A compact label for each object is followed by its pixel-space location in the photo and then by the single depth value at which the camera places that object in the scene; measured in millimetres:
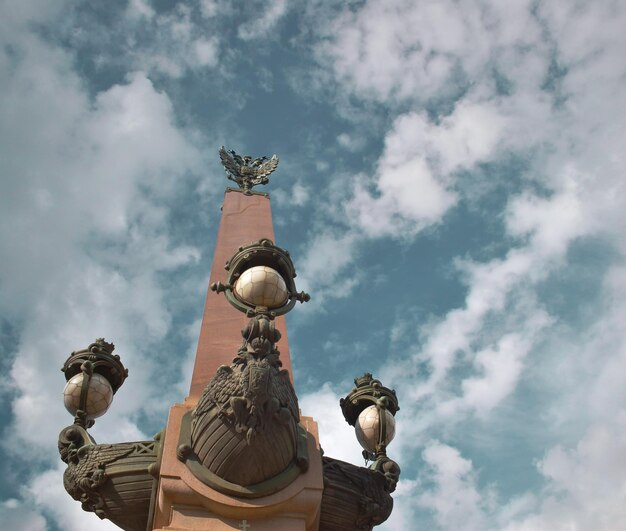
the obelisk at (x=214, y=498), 6645
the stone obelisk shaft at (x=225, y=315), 8753
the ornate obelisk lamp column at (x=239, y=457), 6656
